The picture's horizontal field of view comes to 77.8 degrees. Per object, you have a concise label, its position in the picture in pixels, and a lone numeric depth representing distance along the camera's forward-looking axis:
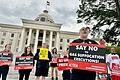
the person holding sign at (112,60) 3.04
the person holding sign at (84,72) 1.76
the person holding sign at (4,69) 3.10
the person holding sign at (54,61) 4.04
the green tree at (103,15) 8.66
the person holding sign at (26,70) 3.22
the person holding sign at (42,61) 3.29
